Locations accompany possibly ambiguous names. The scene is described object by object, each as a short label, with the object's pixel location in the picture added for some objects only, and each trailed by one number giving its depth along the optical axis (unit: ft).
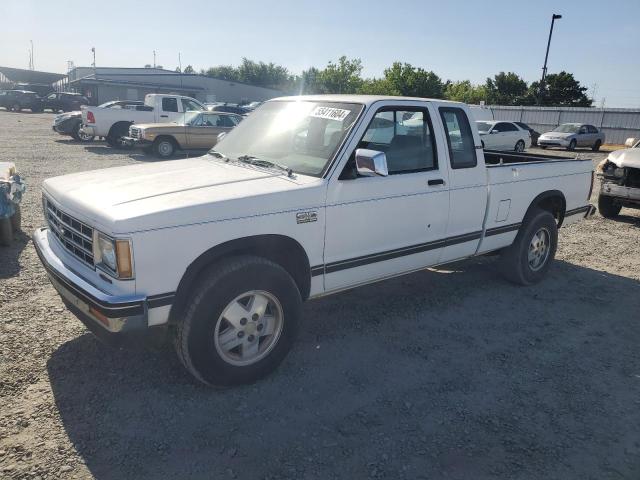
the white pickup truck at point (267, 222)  9.77
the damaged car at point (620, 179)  28.35
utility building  164.96
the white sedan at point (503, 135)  67.36
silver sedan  82.69
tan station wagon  49.01
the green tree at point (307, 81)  271.49
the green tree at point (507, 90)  189.78
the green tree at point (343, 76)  213.25
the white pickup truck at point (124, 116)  57.11
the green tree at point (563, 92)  179.01
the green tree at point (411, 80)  176.86
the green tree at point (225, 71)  354.13
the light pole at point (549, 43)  118.89
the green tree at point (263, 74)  341.21
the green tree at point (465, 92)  182.04
